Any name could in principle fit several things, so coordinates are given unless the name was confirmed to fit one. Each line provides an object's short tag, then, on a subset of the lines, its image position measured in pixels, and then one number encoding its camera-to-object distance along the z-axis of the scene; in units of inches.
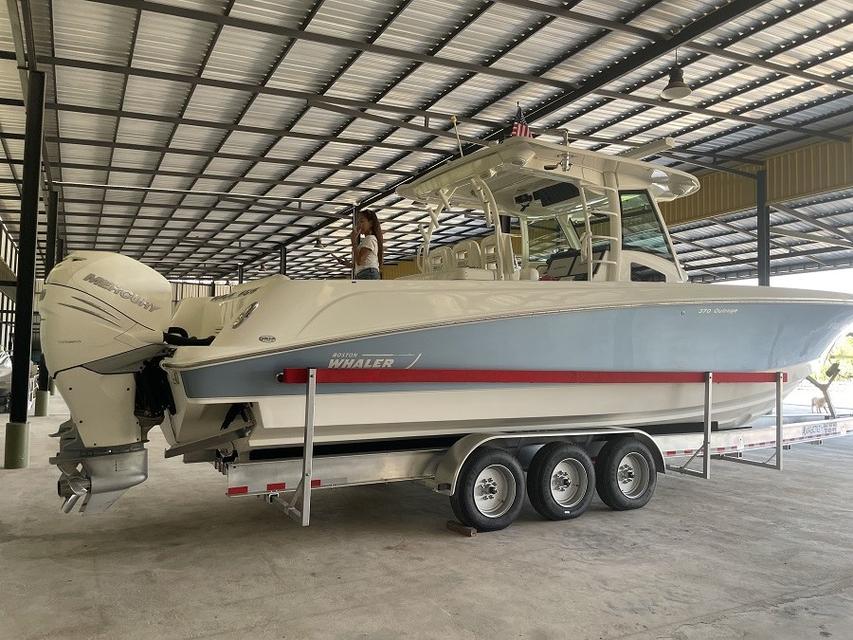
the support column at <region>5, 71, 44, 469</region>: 277.0
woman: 189.0
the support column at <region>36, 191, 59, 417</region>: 462.3
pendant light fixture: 307.0
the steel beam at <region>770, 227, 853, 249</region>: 578.9
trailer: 155.7
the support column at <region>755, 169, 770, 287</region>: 481.7
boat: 150.6
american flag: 198.4
